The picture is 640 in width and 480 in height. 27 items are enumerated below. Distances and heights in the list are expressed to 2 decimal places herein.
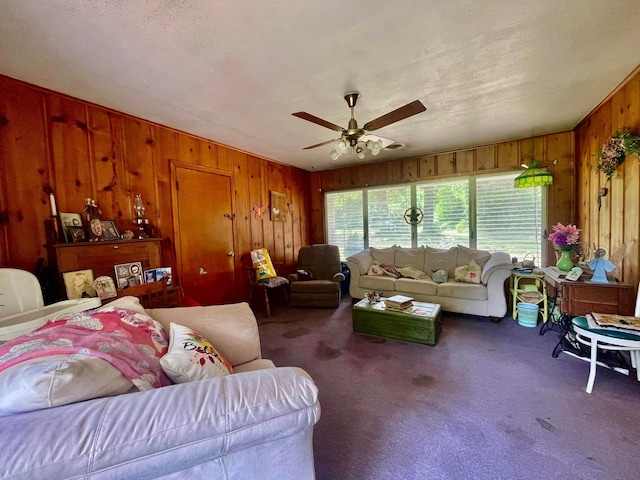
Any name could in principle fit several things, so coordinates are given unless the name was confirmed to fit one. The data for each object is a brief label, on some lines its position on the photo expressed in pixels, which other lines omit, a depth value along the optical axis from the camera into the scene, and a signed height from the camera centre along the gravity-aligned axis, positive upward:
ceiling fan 2.07 +0.86
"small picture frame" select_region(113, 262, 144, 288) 2.40 -0.35
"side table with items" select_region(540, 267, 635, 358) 2.25 -0.72
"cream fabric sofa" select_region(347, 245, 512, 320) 3.39 -0.80
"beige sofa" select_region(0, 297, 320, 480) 0.63 -0.52
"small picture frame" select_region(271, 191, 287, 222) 4.77 +0.42
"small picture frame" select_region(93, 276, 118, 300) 2.17 -0.41
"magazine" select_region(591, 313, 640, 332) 1.89 -0.78
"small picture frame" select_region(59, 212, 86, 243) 2.24 +0.14
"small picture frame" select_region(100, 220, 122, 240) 2.45 +0.06
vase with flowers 2.67 -0.24
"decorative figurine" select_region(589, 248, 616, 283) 2.27 -0.43
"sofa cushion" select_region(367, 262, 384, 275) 4.24 -0.70
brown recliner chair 4.16 -0.84
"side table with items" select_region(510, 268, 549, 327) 3.32 -0.94
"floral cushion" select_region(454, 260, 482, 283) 3.59 -0.70
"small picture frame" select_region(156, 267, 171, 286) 2.69 -0.40
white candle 2.17 +0.27
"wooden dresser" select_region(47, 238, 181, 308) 2.10 -0.20
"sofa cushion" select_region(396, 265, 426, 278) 4.06 -0.73
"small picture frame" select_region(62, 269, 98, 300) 2.07 -0.36
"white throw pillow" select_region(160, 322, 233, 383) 1.06 -0.53
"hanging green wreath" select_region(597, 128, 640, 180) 2.12 +0.56
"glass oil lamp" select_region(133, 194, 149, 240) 2.81 +0.18
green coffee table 2.79 -1.05
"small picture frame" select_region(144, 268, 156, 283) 2.61 -0.40
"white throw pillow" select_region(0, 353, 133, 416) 0.69 -0.39
